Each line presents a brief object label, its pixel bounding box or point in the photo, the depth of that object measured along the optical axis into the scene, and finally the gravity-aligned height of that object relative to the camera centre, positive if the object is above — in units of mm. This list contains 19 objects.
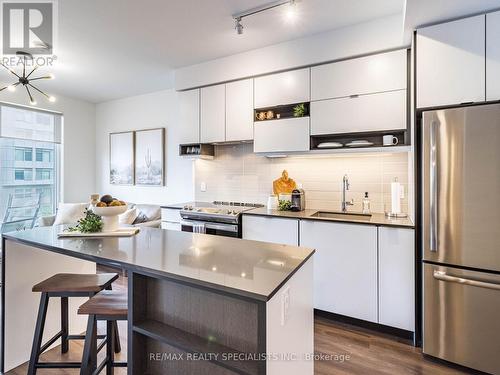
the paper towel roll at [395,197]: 2525 -89
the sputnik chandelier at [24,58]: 3115 +1493
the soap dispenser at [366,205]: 2857 -188
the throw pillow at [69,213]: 4211 -399
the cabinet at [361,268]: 2227 -686
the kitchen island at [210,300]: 1057 -507
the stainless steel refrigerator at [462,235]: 1798 -322
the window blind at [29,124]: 4148 +1009
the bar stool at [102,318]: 1454 -696
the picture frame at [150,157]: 4617 +510
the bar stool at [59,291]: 1684 -636
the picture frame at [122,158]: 4938 +527
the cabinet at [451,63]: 1933 +898
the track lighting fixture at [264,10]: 2246 +1486
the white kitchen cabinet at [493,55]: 1873 +893
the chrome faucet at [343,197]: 2961 -111
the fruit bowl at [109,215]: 1852 -188
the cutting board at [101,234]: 1800 -309
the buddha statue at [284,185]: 3254 +25
